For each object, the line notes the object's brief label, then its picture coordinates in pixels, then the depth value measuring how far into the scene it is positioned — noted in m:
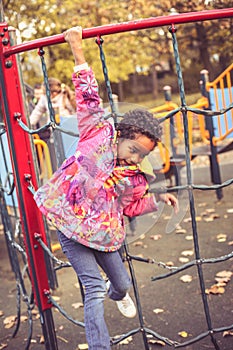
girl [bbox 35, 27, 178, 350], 2.55
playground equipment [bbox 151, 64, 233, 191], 6.64
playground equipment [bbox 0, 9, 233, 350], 2.84
